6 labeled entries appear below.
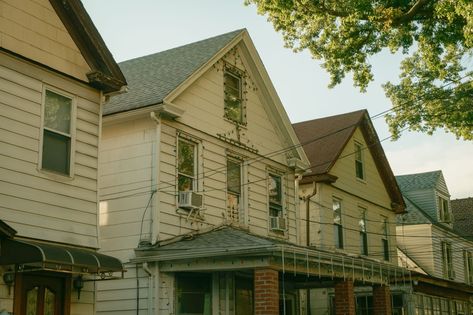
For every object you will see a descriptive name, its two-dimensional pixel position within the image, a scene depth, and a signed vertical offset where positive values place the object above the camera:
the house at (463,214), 45.42 +6.60
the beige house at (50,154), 11.45 +2.90
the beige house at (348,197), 23.41 +4.25
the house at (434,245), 26.23 +3.36
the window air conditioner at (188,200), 16.30 +2.69
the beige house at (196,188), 14.88 +3.13
